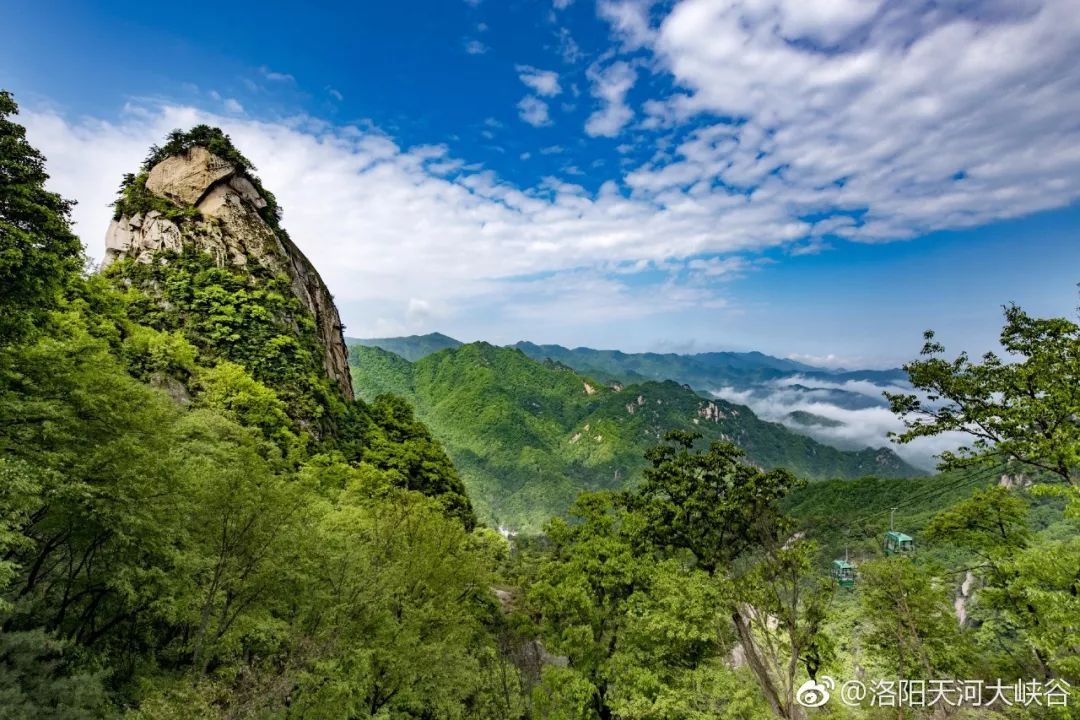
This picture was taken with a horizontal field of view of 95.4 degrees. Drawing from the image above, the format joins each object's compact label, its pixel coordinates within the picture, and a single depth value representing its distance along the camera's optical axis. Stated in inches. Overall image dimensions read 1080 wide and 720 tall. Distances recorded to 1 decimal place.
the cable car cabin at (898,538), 2670.3
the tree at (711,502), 904.9
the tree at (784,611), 698.8
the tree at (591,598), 856.9
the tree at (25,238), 482.6
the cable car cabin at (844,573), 2839.1
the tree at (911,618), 857.5
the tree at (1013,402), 621.9
